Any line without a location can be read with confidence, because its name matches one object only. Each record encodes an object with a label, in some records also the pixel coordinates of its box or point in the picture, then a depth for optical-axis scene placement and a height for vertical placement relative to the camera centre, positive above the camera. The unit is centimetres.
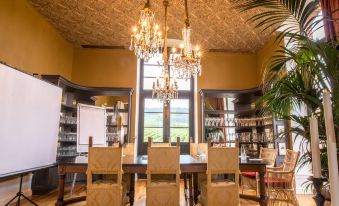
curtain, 276 +157
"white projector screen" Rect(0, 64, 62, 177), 291 +13
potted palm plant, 173 +46
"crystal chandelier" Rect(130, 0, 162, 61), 316 +130
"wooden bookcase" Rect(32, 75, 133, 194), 484 +51
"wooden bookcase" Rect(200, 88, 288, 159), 602 +35
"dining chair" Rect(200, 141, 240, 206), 311 -51
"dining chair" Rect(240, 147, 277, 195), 431 -81
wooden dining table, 323 -49
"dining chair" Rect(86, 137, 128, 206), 309 -50
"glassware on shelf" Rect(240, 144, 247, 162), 365 -43
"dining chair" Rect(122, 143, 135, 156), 471 -35
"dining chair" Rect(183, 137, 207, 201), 433 -36
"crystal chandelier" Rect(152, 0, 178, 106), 392 +74
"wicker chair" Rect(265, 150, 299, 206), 352 -76
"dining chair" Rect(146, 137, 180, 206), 310 -51
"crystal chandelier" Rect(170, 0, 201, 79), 358 +112
